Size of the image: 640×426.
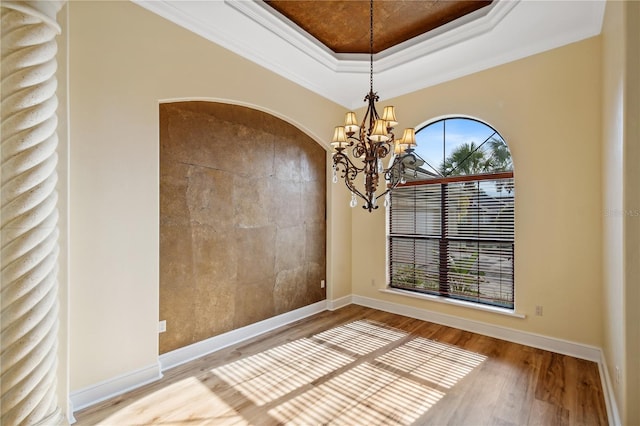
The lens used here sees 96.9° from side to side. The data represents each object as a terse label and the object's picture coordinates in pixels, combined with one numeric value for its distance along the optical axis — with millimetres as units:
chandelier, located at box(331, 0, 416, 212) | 2449
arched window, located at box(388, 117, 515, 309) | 3602
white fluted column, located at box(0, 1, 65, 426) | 1669
